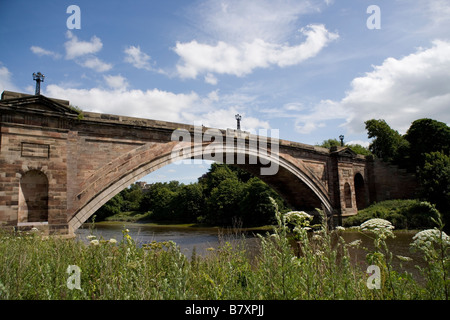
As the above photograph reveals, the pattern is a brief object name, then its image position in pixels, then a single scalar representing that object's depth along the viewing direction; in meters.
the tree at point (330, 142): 44.73
